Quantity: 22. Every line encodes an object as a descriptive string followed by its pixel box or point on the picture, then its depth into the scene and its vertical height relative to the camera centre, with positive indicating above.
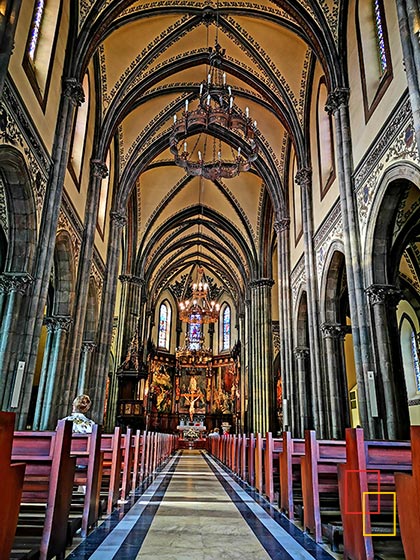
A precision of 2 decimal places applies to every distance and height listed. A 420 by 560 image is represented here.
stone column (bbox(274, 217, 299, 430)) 17.30 +4.91
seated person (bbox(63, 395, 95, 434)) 7.36 +0.42
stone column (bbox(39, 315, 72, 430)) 12.43 +1.94
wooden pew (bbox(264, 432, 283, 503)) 7.23 -0.21
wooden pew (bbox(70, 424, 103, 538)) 4.80 -0.31
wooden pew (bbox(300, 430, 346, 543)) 4.64 -0.25
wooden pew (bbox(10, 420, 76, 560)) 3.51 -0.28
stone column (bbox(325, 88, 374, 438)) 10.39 +4.66
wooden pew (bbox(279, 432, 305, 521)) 5.83 -0.29
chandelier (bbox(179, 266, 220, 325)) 28.48 +8.03
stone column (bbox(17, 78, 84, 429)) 10.14 +4.82
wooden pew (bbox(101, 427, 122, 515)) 6.20 -0.21
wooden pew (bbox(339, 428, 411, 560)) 3.54 -0.24
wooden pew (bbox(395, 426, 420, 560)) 2.59 -0.30
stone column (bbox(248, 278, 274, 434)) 23.84 +4.49
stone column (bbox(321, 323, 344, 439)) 12.94 +2.05
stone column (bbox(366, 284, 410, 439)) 9.56 +1.91
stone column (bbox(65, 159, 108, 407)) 13.61 +5.36
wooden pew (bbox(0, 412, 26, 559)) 2.54 -0.25
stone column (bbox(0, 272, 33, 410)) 9.64 +2.54
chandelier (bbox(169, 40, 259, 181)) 12.71 +8.58
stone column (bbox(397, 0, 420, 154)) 7.90 +6.82
